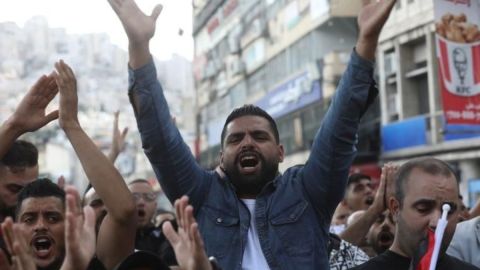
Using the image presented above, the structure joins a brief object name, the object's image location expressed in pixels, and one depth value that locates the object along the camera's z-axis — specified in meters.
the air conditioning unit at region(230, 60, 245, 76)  45.53
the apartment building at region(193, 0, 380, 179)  32.06
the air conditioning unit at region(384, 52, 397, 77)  28.03
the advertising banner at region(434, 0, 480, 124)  10.09
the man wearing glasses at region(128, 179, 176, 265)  7.26
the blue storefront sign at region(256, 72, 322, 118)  33.12
